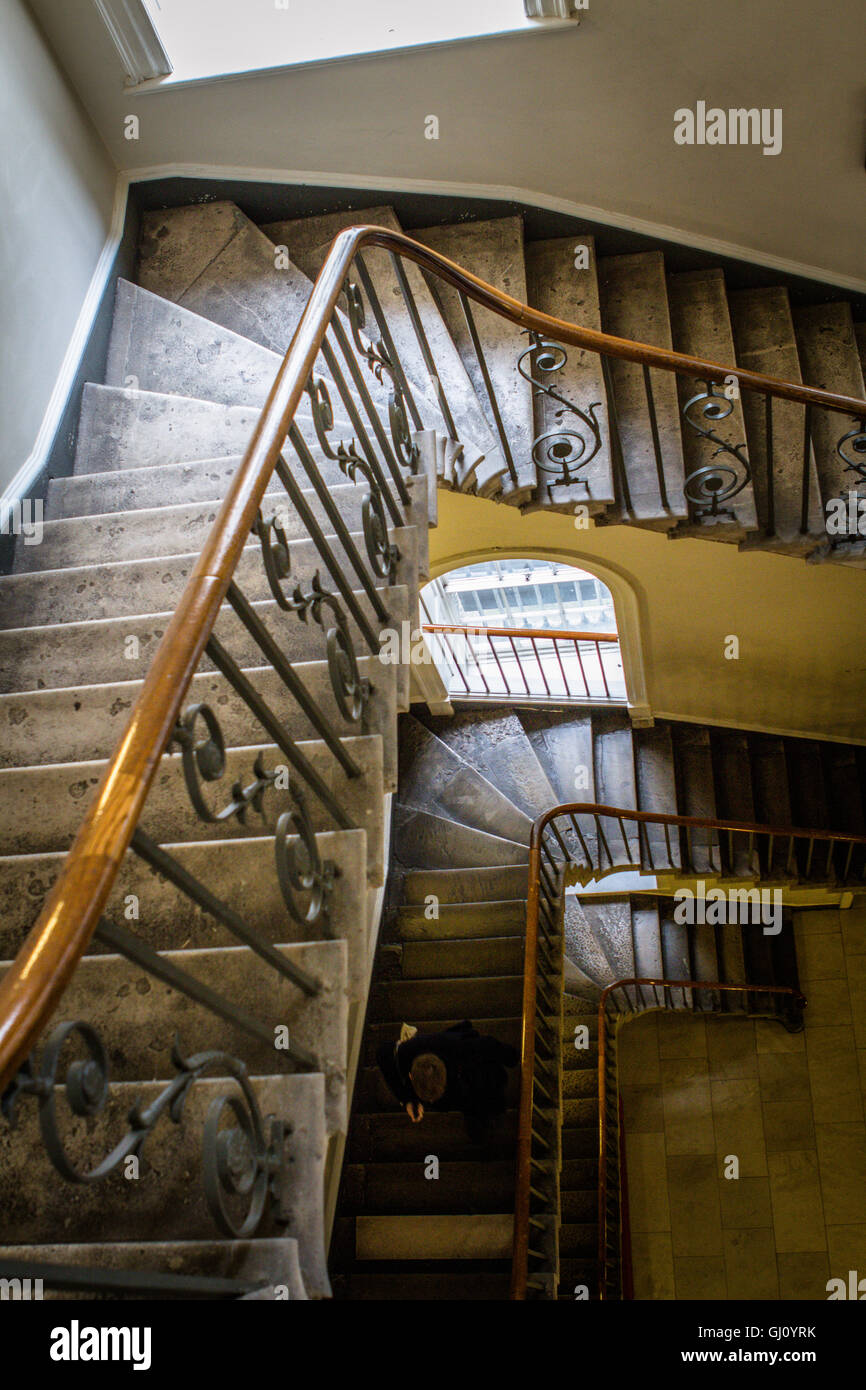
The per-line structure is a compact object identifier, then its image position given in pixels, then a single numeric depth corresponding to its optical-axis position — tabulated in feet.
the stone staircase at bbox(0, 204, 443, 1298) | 6.02
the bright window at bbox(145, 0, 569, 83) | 13.89
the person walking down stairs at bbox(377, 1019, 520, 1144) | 12.29
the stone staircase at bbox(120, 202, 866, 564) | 13.00
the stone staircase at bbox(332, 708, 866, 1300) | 13.56
